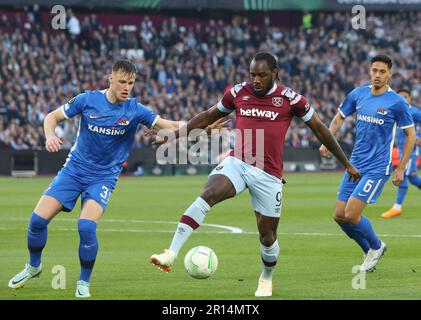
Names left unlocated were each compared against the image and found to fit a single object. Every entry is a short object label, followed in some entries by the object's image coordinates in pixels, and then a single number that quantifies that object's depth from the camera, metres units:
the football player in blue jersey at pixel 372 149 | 12.65
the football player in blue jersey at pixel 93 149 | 10.40
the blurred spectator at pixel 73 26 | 43.34
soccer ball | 9.75
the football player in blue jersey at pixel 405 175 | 20.22
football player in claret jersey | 10.09
